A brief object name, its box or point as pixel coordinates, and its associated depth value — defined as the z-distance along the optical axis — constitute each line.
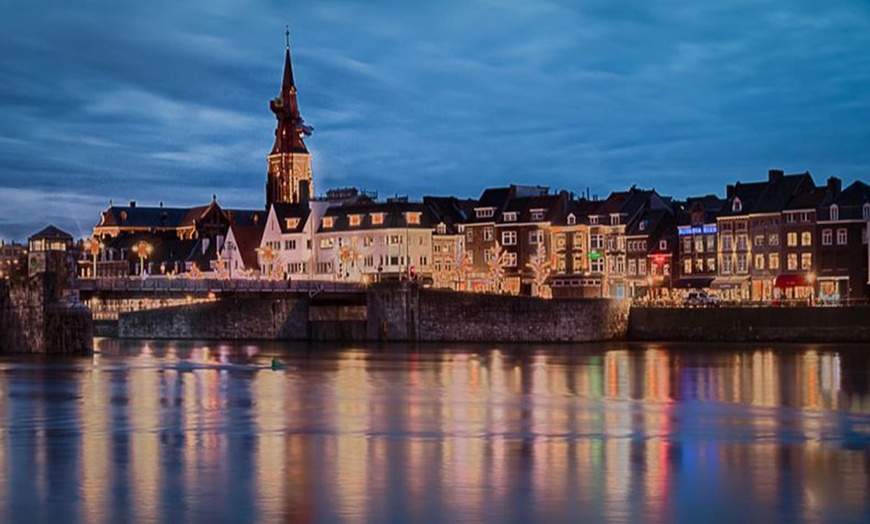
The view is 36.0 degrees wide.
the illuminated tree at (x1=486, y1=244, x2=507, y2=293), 111.44
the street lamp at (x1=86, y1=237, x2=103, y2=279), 118.12
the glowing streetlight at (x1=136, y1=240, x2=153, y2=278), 117.41
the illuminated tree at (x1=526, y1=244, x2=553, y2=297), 110.06
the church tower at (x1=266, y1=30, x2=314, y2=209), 172.12
